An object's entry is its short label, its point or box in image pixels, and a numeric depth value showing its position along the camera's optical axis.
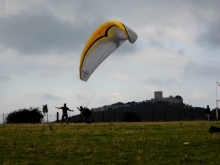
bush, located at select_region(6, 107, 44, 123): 63.94
